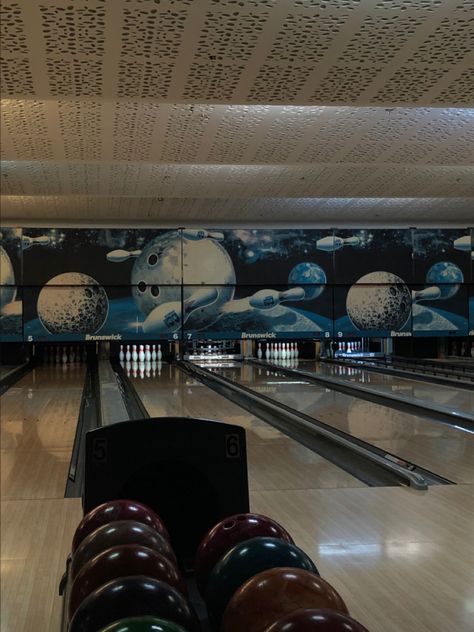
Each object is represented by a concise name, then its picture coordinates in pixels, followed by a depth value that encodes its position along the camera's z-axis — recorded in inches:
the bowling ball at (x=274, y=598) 53.4
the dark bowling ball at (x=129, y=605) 53.9
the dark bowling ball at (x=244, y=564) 62.9
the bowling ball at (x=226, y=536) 71.6
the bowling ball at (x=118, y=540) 67.7
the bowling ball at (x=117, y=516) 74.7
